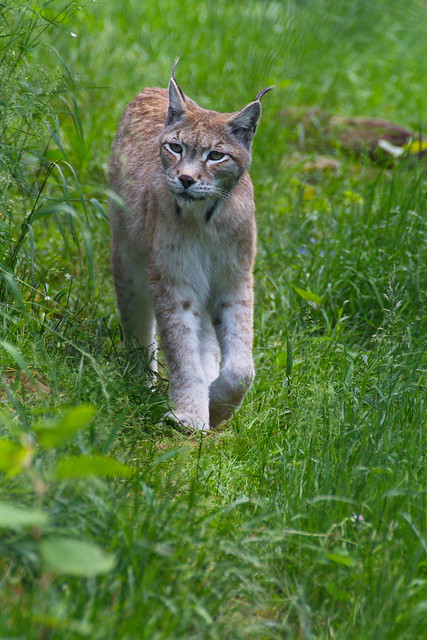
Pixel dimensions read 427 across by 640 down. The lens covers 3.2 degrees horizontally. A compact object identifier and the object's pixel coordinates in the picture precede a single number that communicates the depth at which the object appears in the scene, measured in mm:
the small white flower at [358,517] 13976
